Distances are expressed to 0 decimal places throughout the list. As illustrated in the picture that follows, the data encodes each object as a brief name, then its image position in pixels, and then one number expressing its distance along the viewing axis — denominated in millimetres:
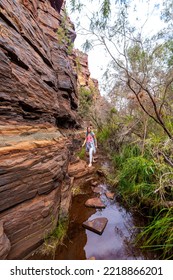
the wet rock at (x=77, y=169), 5398
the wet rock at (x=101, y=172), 6061
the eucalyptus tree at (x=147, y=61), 3843
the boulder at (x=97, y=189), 4902
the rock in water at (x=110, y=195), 4544
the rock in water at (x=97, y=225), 3097
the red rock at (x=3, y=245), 1761
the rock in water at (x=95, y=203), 4039
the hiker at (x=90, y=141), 6613
